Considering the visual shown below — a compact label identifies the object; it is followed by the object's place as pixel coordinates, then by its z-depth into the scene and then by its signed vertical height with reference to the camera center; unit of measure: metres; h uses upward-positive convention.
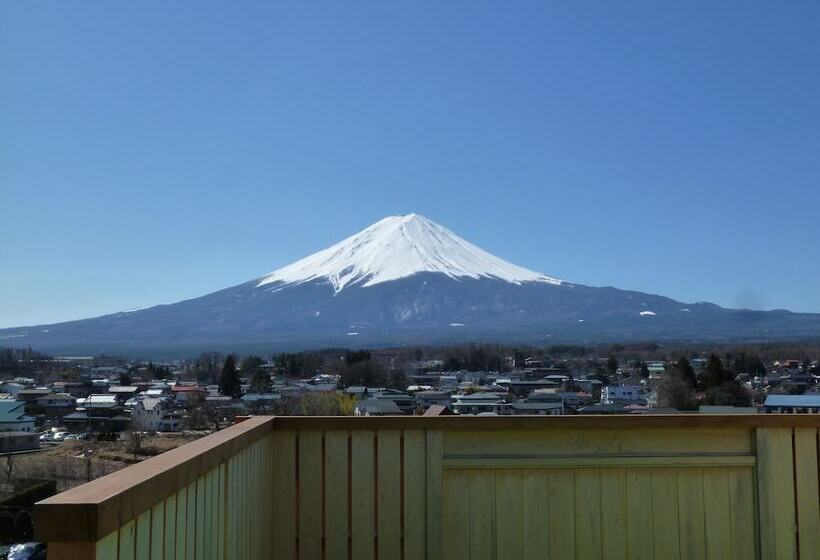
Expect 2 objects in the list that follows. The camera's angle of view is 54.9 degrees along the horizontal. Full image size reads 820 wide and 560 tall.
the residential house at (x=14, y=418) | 27.09 -2.86
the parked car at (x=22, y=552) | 4.54 -1.44
